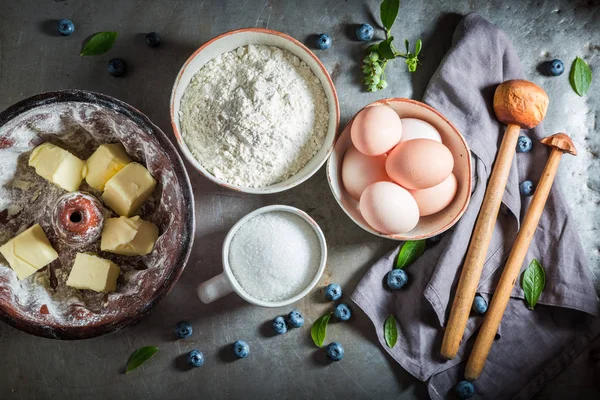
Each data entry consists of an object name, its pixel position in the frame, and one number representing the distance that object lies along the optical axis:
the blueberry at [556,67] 1.13
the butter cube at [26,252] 0.94
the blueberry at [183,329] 1.08
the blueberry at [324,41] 1.11
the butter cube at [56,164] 0.94
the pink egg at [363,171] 1.00
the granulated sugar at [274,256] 0.98
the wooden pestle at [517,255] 1.06
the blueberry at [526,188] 1.10
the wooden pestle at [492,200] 1.05
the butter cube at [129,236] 0.94
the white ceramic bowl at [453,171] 0.99
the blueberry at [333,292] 1.09
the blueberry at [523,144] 1.10
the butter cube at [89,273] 0.95
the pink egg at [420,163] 0.92
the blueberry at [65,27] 1.10
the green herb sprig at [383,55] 1.09
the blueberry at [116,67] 1.09
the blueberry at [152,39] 1.10
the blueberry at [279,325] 1.09
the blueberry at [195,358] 1.09
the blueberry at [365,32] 1.11
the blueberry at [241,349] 1.08
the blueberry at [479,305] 1.08
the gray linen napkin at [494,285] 1.08
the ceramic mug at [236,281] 0.97
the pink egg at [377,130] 0.94
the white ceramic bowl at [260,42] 0.98
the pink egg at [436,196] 0.98
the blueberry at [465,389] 1.08
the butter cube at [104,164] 0.95
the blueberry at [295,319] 1.09
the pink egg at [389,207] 0.93
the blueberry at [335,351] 1.09
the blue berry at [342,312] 1.10
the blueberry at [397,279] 1.08
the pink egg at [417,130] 1.00
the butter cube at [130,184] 0.94
